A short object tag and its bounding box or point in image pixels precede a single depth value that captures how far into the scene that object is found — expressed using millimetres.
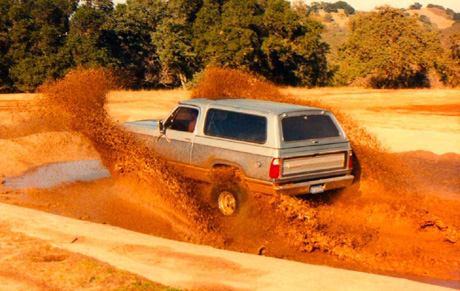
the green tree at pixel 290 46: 41406
